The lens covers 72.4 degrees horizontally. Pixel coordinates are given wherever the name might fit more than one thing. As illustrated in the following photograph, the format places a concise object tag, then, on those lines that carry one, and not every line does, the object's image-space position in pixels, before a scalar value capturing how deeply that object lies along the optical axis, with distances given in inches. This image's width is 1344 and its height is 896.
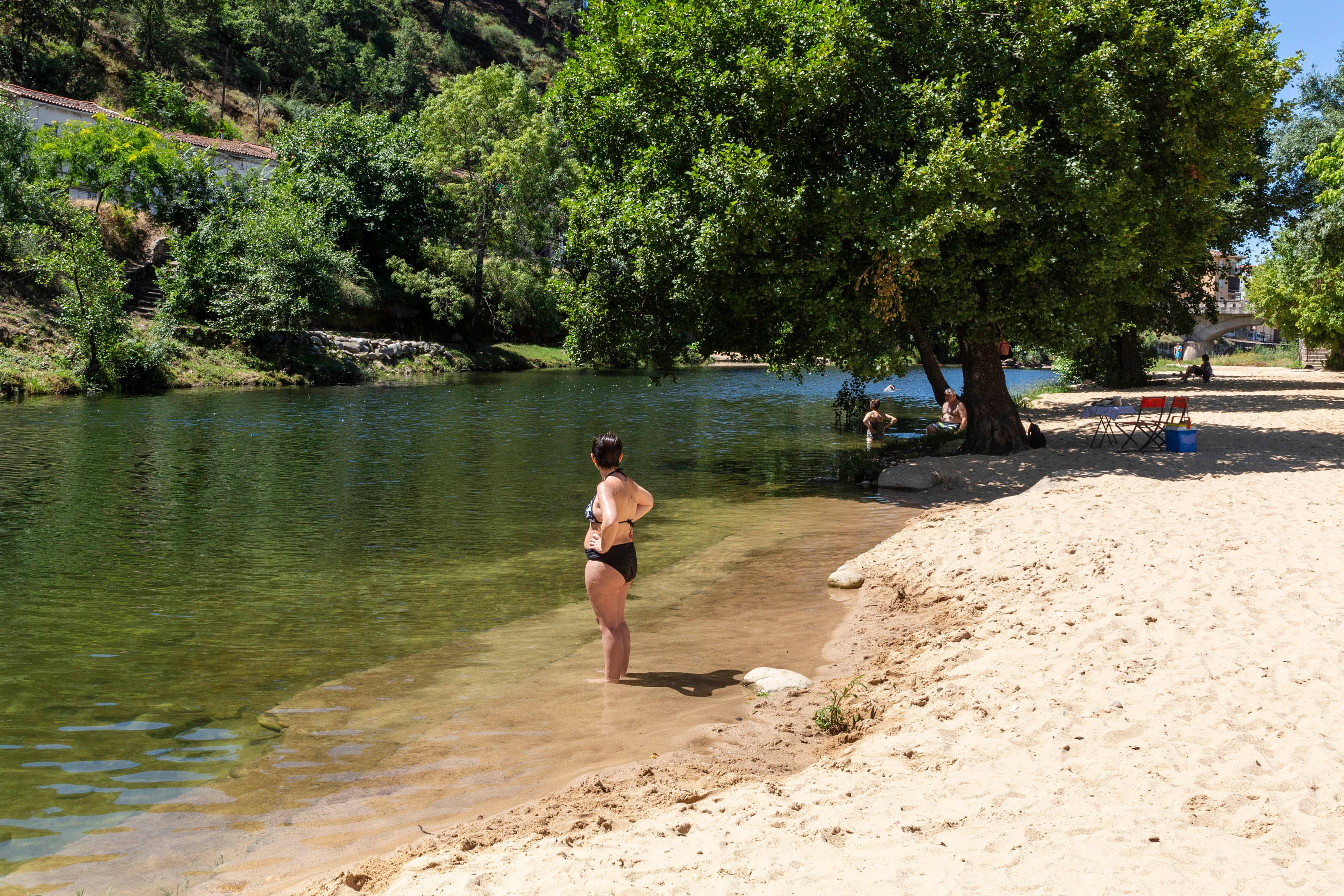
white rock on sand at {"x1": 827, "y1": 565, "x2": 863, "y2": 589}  442.0
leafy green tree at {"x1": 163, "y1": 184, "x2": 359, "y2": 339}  1857.8
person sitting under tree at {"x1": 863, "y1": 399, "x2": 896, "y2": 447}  984.3
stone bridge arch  3518.7
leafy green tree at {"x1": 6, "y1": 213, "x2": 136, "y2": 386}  1483.8
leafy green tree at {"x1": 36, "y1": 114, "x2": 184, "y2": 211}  1908.2
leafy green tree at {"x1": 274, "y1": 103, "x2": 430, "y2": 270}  2475.4
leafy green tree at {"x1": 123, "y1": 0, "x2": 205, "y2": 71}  3016.7
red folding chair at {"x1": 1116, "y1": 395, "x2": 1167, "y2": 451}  789.2
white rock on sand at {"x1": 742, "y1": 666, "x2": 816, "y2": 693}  301.9
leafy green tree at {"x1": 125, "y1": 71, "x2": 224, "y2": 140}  2650.1
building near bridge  3535.9
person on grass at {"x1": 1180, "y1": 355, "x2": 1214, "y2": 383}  1835.6
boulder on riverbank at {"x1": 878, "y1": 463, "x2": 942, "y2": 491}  708.7
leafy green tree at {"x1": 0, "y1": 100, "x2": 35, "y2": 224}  1578.5
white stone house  2153.1
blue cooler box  746.2
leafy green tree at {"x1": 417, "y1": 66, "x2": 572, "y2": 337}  2492.6
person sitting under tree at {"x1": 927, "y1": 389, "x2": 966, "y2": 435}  965.8
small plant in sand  261.1
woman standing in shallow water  294.0
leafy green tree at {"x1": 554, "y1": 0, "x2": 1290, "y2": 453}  665.6
